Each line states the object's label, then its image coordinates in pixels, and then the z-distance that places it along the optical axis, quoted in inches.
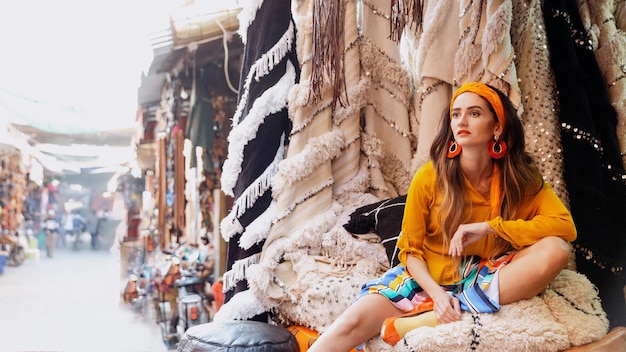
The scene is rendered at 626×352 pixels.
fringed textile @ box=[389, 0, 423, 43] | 82.0
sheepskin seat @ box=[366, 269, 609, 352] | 55.8
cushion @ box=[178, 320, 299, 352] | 66.4
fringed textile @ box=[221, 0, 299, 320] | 91.2
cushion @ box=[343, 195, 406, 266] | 78.6
